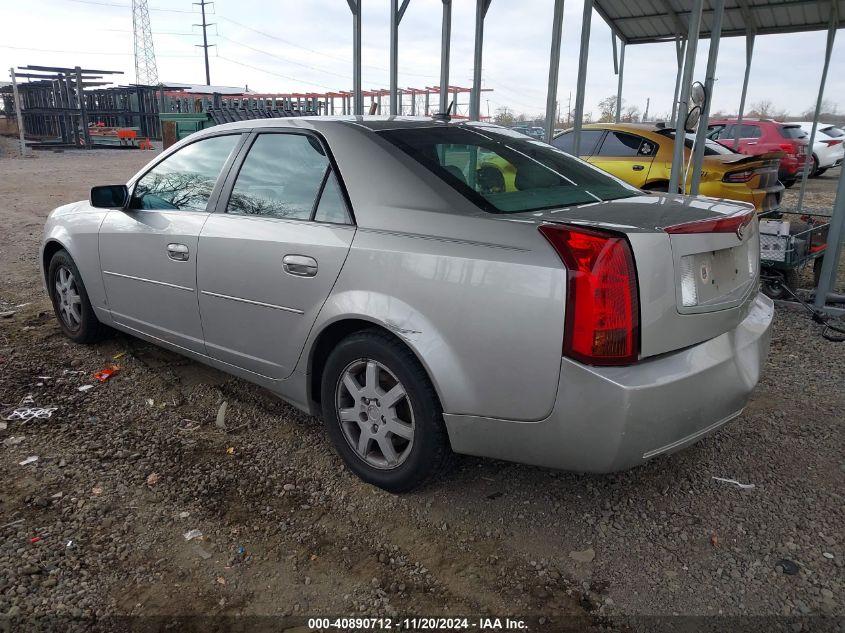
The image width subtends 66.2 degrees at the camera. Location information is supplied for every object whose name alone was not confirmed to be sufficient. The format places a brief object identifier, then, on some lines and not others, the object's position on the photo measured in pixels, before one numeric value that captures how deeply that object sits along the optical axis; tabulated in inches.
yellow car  296.0
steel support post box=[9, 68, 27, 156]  944.3
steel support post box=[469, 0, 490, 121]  297.3
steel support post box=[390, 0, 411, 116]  293.7
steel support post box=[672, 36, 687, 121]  457.4
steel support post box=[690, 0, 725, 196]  243.0
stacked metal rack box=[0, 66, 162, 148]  1242.0
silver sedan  82.7
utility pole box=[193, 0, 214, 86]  2591.5
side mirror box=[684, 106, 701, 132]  241.3
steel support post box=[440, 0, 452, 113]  293.7
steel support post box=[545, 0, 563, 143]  267.4
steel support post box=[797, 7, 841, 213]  384.2
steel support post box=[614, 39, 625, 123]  490.0
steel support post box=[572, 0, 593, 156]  278.1
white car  713.0
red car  621.3
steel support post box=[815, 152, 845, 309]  205.3
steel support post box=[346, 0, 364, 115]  300.2
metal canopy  394.0
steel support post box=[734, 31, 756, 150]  439.5
